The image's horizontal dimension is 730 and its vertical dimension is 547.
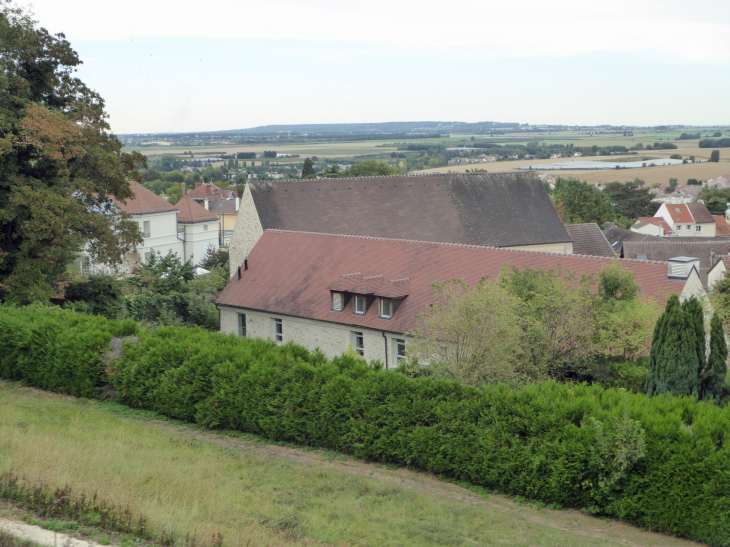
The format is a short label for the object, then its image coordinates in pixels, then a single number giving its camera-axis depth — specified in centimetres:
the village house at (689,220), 10900
